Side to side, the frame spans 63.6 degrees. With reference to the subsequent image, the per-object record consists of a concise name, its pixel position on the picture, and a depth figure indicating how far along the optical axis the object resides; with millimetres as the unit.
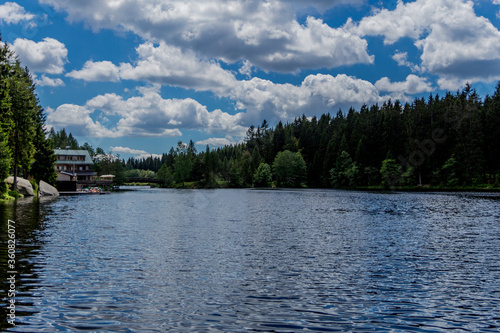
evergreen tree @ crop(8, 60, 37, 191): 78875
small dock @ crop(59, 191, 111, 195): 115875
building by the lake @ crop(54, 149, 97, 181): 171750
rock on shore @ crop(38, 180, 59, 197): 92988
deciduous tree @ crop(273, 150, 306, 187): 199000
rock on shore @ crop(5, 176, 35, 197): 84162
